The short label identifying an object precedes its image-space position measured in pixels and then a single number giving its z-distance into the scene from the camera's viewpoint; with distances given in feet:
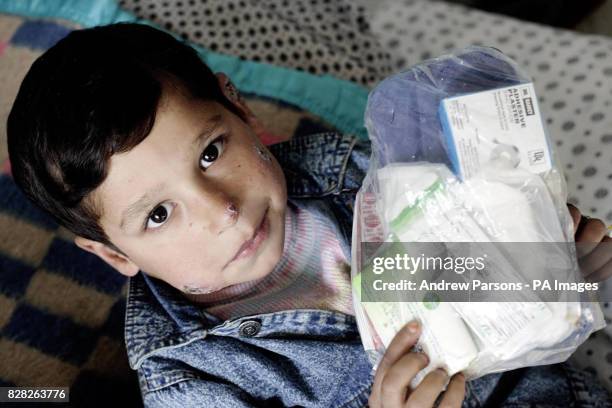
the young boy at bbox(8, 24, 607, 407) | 2.14
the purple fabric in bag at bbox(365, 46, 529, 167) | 2.06
